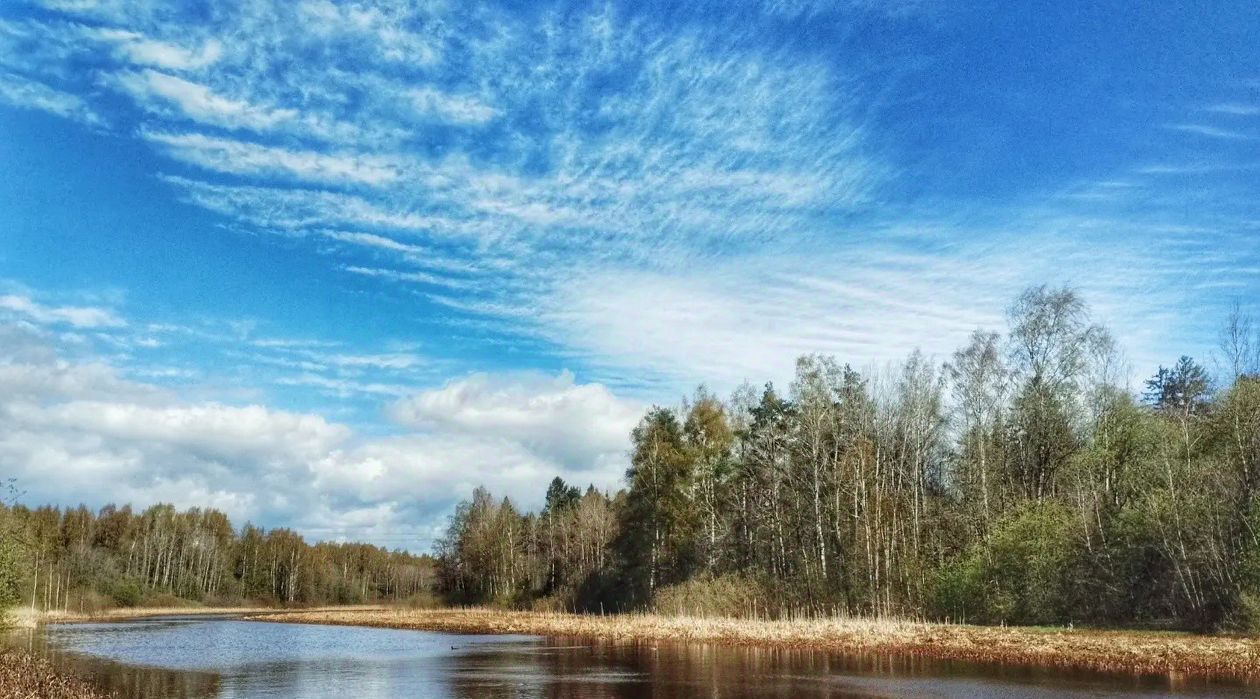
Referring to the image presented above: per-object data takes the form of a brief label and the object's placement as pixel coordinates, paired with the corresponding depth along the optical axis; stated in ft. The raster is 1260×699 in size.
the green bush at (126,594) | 372.79
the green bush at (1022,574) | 141.18
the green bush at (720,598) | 179.83
